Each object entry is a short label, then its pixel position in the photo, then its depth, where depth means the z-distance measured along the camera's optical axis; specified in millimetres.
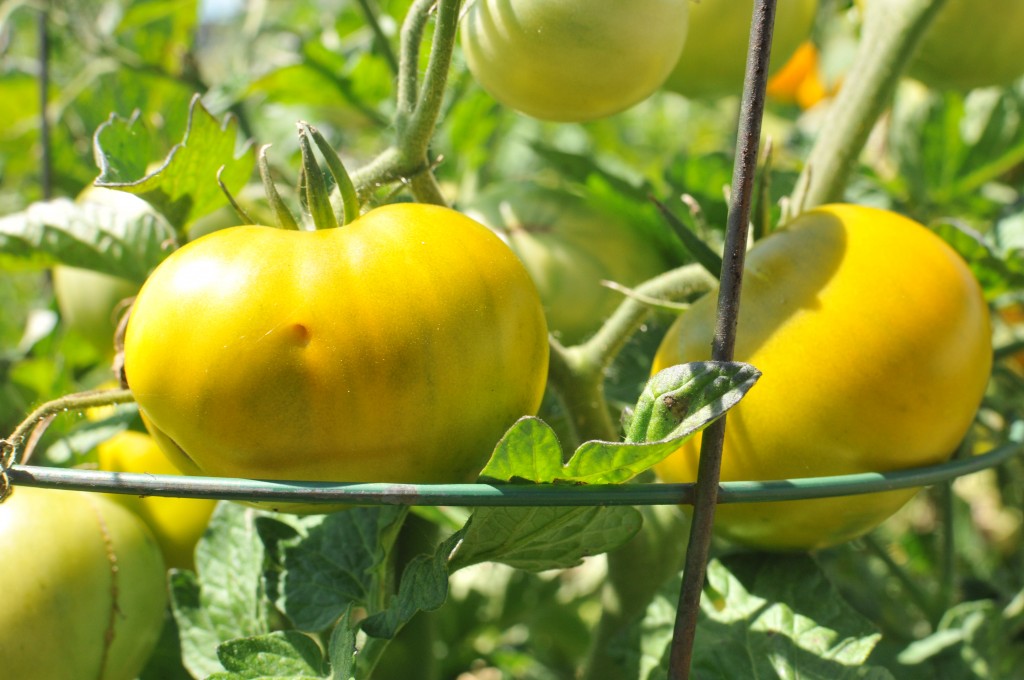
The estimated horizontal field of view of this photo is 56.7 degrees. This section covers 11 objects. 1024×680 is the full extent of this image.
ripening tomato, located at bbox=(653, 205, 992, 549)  522
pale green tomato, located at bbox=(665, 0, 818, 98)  706
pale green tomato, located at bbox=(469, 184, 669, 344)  781
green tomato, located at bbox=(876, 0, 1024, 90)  745
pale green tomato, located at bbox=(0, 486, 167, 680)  539
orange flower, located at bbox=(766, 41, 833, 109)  1369
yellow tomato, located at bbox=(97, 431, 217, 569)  691
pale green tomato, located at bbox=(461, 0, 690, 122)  513
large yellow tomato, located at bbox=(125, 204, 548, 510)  439
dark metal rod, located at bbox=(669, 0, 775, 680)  464
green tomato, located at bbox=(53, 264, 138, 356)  870
